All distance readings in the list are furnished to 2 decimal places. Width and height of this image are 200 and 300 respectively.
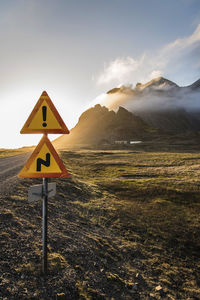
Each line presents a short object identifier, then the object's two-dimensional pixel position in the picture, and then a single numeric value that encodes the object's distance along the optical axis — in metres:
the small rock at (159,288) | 5.36
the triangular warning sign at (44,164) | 3.93
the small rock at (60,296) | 4.14
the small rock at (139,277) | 5.73
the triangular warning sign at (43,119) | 4.00
